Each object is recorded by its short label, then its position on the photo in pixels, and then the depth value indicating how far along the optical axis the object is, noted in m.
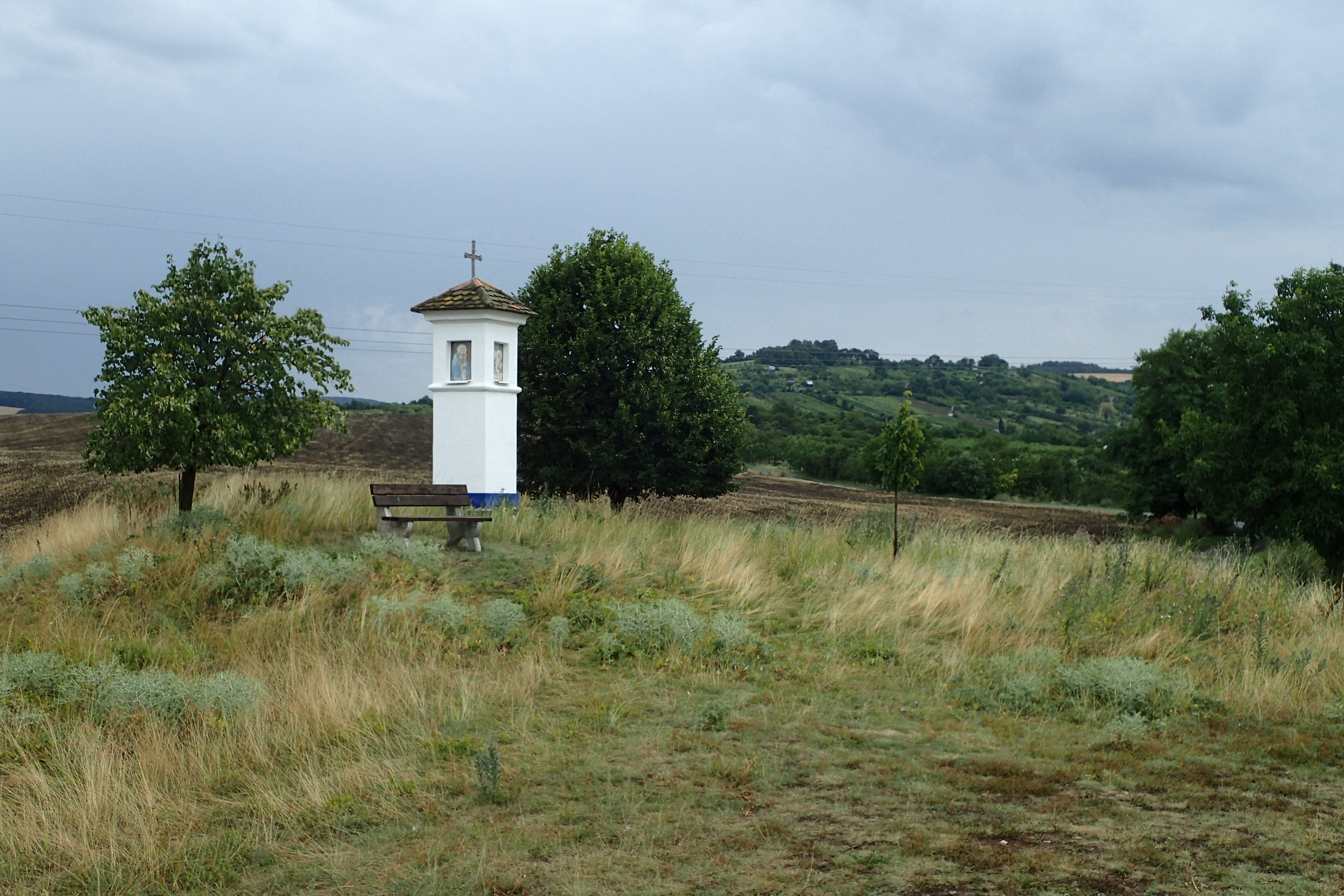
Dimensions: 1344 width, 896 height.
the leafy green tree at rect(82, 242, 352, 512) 14.01
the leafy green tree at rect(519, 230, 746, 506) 22.70
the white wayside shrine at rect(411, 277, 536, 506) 17.42
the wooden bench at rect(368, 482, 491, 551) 13.81
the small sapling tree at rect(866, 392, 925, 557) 16.61
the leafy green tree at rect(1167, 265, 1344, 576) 28.53
